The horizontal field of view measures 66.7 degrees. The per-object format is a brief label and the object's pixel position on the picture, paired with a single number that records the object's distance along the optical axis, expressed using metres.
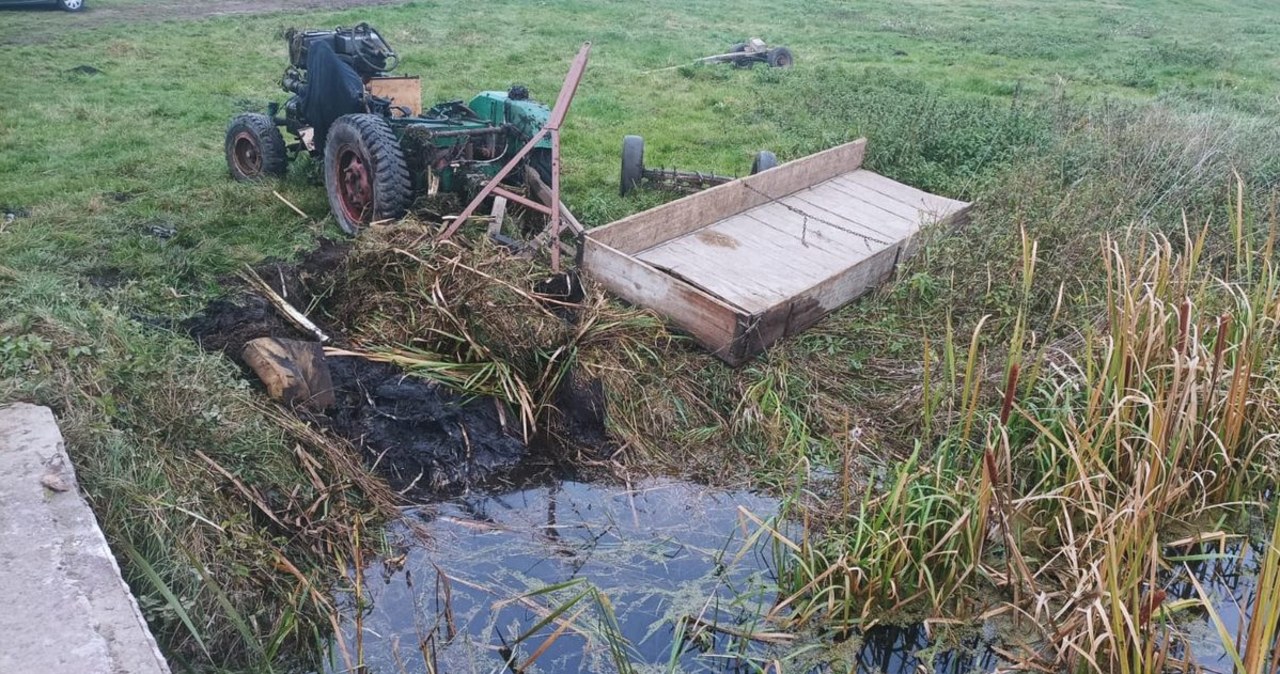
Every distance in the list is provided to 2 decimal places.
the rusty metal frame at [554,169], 5.31
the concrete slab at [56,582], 2.57
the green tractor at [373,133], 6.20
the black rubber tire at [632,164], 7.54
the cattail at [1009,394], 3.00
